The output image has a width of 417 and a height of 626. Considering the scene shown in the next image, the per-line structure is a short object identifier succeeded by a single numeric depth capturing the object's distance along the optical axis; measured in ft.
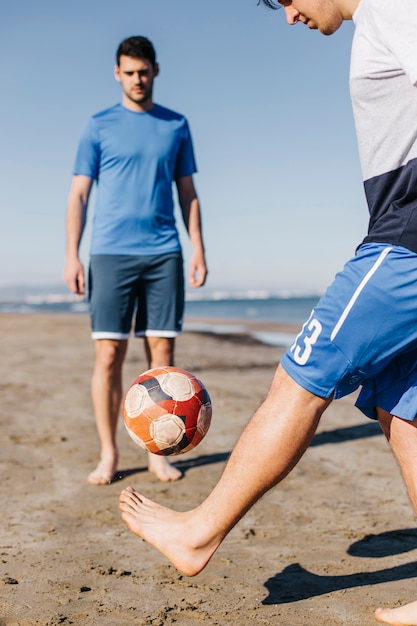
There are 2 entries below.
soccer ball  9.86
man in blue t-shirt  14.10
